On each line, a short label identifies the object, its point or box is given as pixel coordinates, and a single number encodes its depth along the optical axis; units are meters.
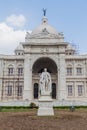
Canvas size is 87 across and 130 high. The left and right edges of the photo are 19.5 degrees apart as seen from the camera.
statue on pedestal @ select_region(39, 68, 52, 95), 25.06
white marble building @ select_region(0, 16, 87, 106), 58.81
